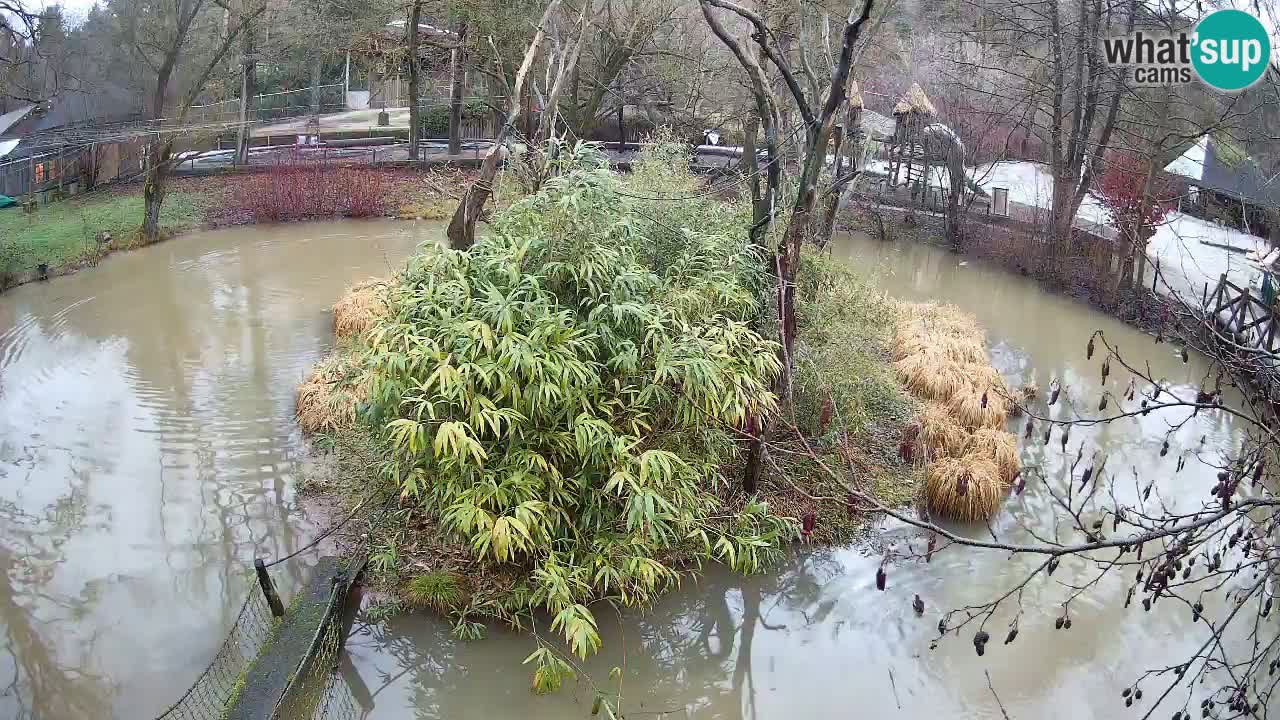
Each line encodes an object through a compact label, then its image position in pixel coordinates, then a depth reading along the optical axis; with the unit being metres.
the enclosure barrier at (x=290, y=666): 5.23
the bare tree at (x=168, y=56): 14.40
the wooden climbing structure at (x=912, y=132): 17.03
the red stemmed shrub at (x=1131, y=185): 11.98
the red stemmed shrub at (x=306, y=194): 16.20
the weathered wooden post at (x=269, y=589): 5.54
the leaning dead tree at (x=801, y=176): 6.64
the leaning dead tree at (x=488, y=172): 8.92
